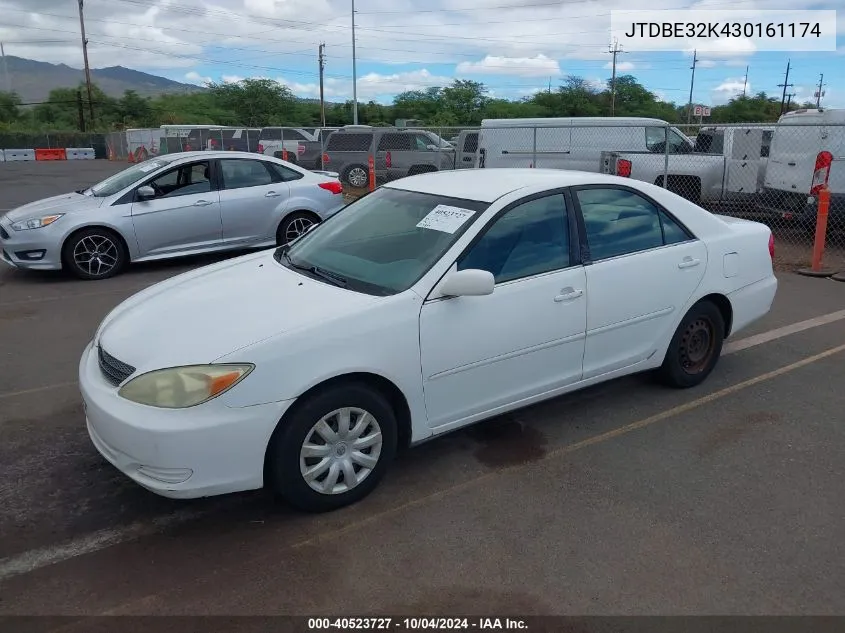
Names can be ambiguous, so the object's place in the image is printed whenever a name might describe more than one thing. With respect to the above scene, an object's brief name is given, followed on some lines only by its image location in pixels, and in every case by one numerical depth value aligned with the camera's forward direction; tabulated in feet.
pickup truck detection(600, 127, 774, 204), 41.42
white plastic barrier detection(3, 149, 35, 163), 144.97
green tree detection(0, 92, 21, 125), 251.39
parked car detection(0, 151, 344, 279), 27.04
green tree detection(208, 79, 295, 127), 222.48
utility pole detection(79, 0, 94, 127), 181.37
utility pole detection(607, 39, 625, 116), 199.72
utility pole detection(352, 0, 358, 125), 135.33
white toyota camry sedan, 10.14
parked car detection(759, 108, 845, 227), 34.71
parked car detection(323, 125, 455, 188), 62.59
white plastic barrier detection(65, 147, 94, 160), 158.92
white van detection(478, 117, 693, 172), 48.98
